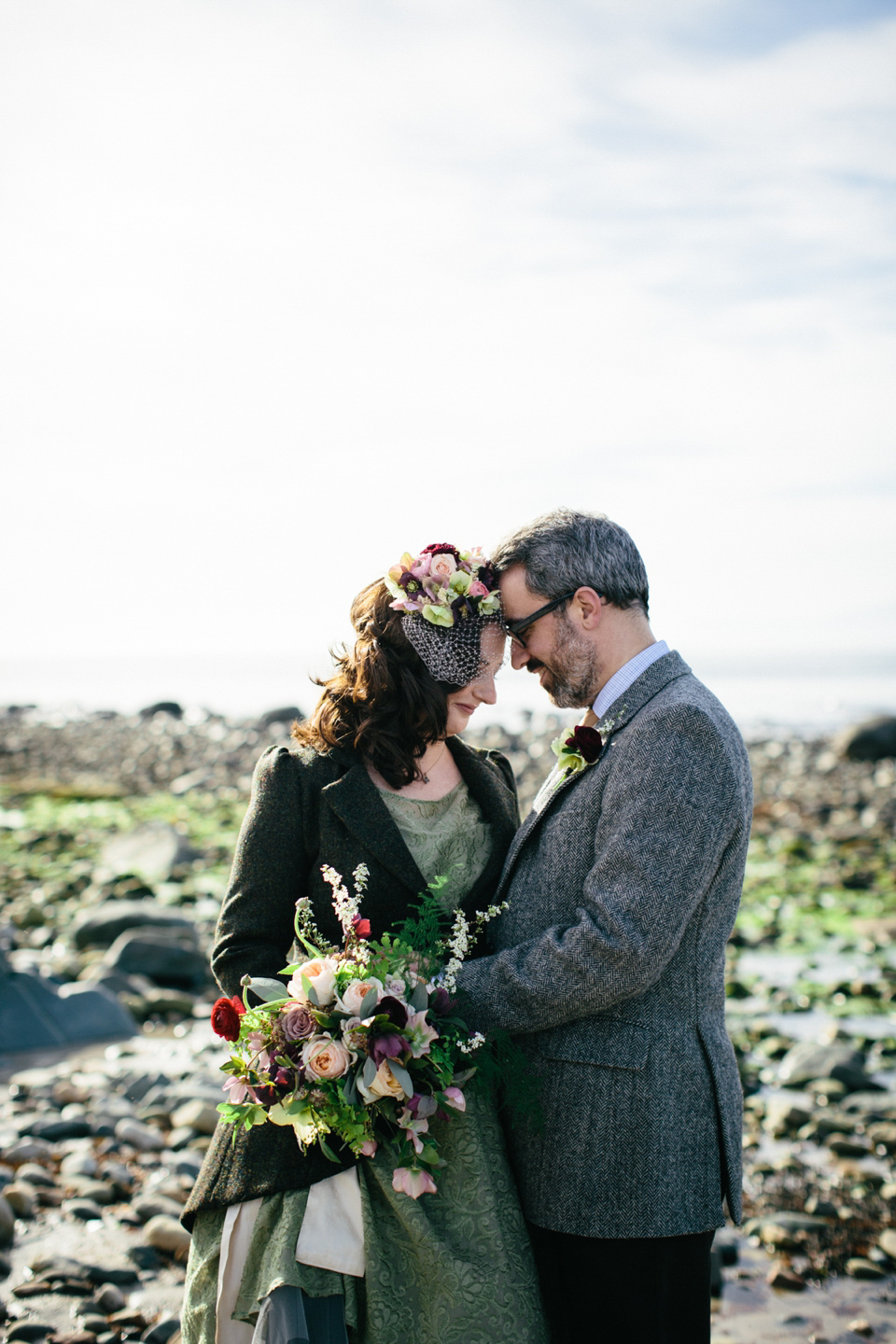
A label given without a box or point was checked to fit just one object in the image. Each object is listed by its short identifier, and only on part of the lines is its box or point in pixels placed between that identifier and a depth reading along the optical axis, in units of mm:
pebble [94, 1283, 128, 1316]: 4035
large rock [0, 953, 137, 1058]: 6863
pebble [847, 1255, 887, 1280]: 4648
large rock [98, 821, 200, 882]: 11445
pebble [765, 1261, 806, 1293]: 4539
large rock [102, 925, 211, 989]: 8102
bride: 2557
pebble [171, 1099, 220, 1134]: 5645
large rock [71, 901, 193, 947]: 8844
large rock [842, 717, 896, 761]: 22375
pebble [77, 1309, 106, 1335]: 3895
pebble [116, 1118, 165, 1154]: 5461
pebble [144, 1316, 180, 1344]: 3848
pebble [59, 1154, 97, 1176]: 5105
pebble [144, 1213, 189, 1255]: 4480
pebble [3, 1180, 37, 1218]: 4652
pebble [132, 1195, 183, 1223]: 4738
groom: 2588
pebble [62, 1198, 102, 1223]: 4699
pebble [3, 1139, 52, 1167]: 5191
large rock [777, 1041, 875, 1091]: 6535
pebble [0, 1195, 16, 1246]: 4387
